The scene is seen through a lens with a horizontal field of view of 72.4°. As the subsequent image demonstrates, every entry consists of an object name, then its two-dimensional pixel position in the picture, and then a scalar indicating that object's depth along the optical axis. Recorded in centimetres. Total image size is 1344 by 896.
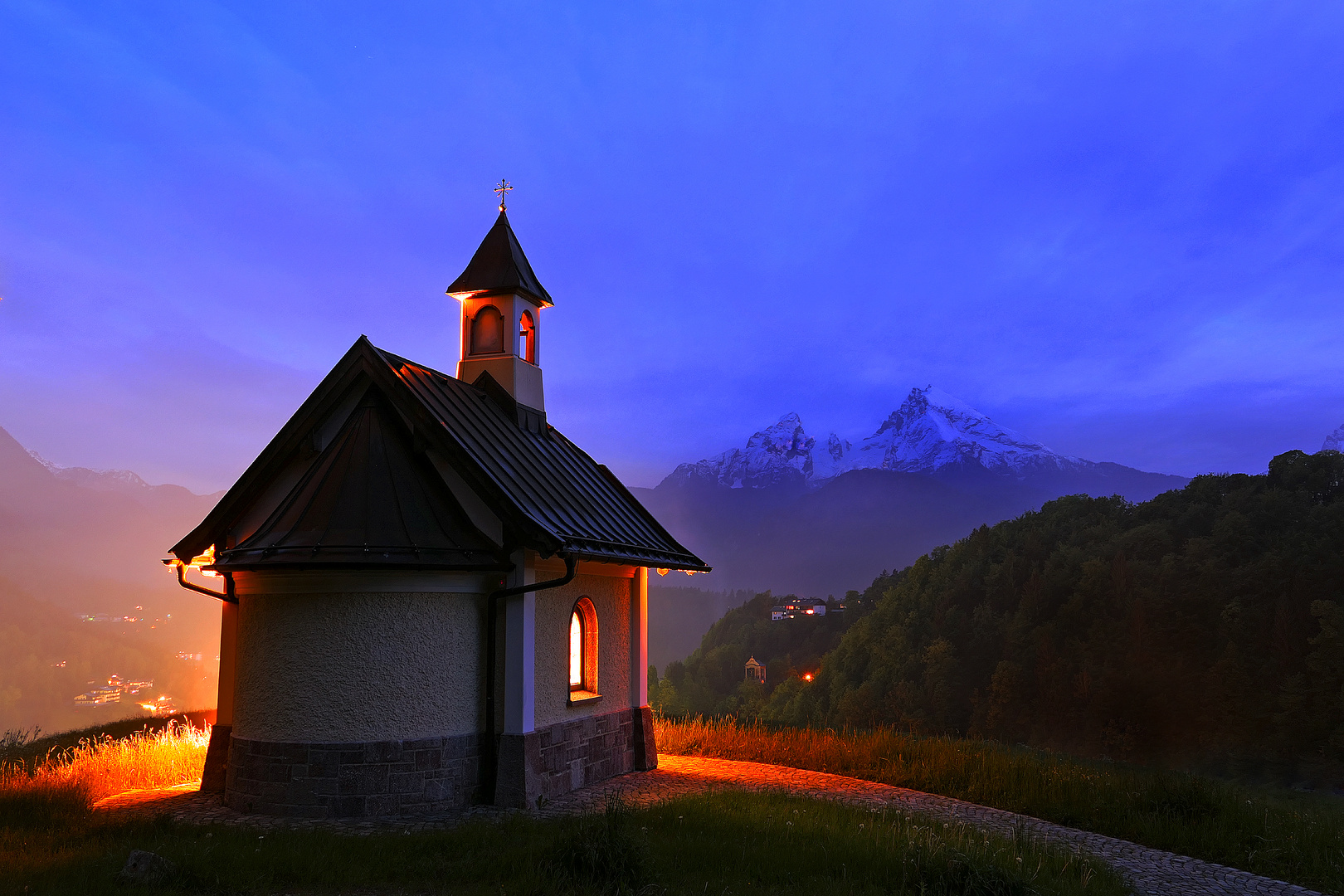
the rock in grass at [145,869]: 702
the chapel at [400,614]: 1062
